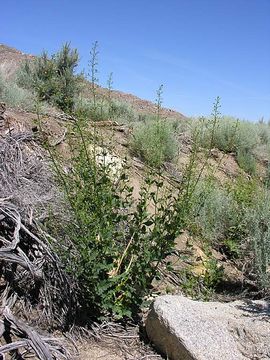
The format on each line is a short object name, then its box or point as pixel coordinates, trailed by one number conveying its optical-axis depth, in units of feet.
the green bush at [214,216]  20.84
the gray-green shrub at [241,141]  37.40
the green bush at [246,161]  36.99
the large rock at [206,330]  10.52
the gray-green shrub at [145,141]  28.76
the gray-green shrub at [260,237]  16.21
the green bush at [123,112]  42.16
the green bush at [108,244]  11.69
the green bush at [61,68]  38.42
